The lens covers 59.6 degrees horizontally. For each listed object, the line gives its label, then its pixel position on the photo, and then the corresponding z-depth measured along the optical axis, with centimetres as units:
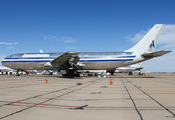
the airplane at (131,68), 6675
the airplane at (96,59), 3135
